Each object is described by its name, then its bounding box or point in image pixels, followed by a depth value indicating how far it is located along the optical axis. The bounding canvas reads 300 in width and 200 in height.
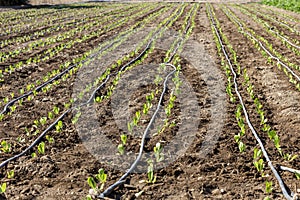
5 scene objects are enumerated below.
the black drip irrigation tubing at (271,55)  6.36
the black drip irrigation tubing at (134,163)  3.04
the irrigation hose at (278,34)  8.83
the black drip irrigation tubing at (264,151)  2.99
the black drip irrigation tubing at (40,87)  4.99
